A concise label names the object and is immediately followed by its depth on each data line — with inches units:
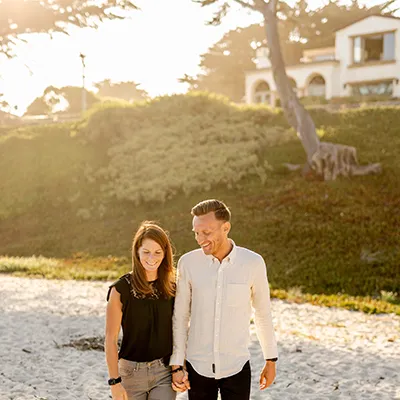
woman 142.9
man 141.1
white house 1640.0
